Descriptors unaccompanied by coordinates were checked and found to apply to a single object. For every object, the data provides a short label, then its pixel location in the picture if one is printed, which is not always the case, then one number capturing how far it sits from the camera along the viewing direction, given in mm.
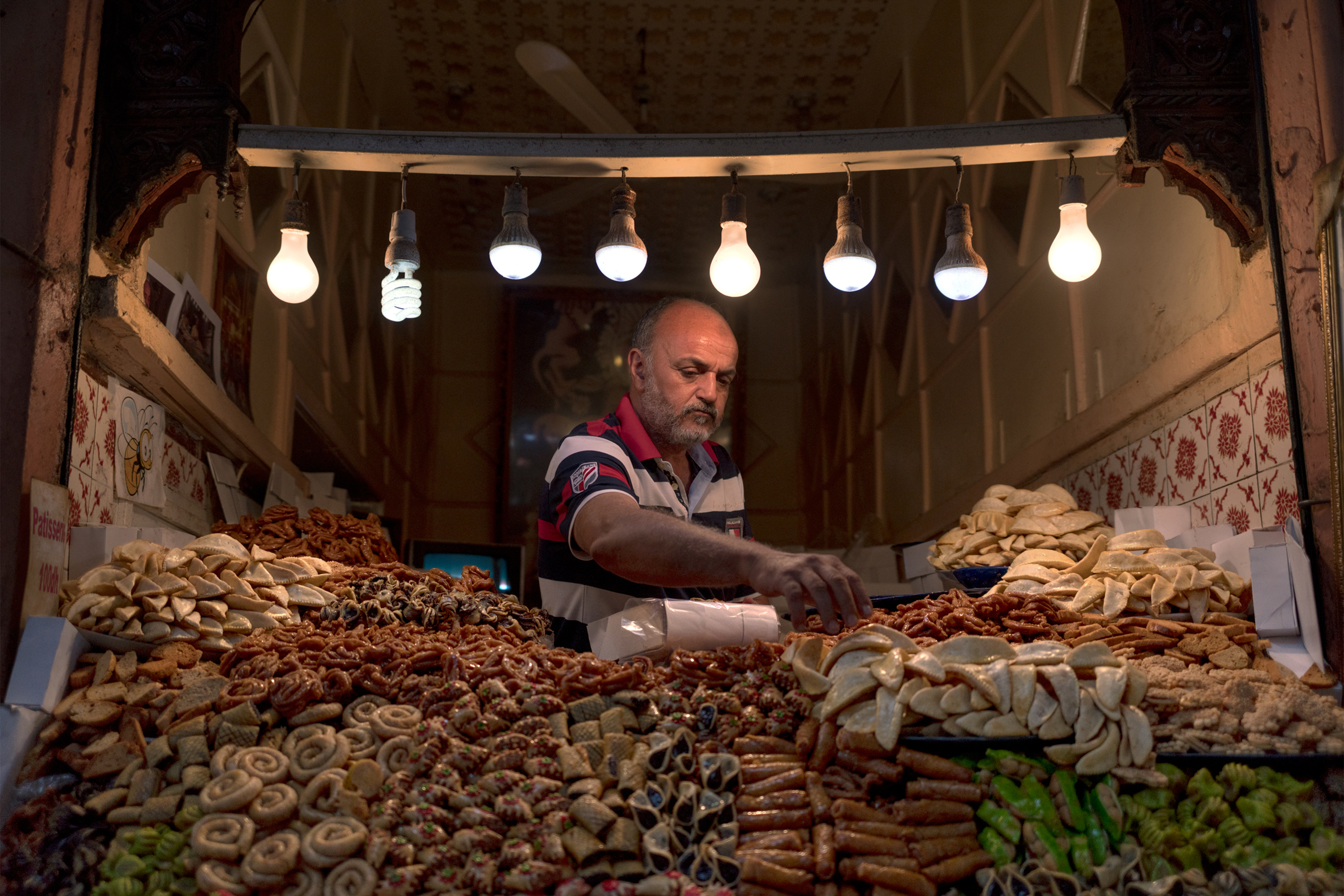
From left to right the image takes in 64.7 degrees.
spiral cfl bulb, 2691
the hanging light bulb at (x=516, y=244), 2676
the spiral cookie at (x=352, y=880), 1519
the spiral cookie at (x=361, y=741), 1741
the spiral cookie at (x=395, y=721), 1767
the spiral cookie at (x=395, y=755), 1704
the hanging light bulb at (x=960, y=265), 2707
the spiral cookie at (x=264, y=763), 1696
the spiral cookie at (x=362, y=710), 1814
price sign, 2064
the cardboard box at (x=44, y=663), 1903
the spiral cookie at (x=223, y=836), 1567
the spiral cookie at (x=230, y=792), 1639
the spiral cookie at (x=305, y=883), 1541
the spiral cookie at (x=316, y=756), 1695
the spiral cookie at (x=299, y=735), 1760
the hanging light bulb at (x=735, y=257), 2818
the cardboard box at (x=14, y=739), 1791
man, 1971
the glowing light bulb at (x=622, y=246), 2689
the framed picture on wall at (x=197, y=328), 3227
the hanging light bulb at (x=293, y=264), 2730
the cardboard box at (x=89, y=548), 2287
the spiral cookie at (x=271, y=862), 1544
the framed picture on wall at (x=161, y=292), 2951
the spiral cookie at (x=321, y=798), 1630
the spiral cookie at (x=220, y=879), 1534
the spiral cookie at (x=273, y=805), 1617
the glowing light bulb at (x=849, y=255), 2715
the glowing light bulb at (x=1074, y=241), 2684
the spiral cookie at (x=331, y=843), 1558
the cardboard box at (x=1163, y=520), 2889
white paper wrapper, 2072
